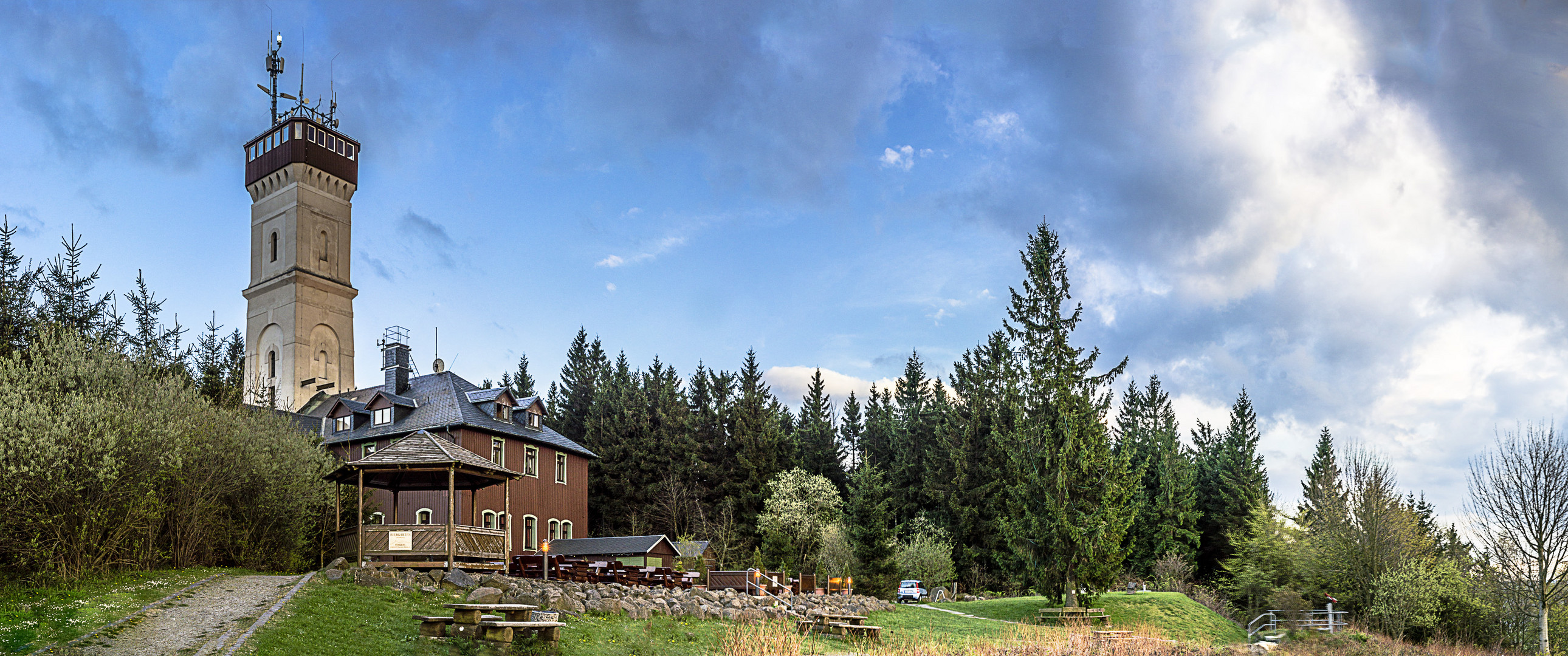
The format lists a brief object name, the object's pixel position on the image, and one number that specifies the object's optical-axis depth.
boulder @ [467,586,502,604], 16.80
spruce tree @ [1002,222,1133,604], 31.02
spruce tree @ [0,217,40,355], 22.94
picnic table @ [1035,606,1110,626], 29.22
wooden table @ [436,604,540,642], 14.09
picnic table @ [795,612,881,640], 19.44
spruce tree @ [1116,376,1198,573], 52.44
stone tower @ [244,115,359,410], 48.94
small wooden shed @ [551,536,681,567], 36.16
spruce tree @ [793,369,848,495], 59.72
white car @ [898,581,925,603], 40.56
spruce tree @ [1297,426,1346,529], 35.03
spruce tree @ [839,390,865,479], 69.31
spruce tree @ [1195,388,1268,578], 54.91
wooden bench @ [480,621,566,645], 13.91
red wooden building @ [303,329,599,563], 36.38
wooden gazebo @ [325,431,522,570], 22.09
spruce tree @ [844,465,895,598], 37.88
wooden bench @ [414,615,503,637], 14.40
